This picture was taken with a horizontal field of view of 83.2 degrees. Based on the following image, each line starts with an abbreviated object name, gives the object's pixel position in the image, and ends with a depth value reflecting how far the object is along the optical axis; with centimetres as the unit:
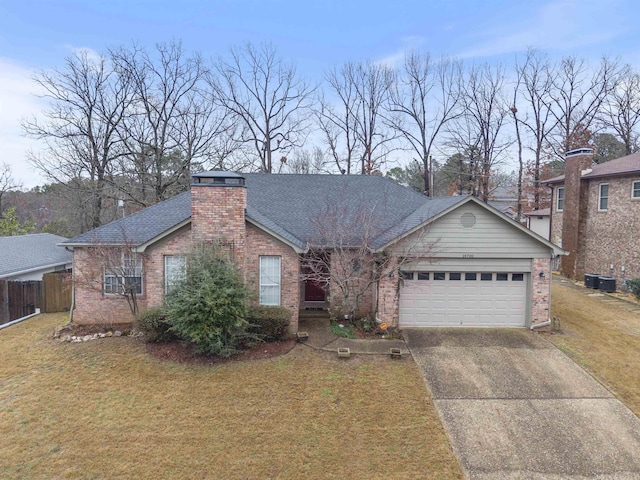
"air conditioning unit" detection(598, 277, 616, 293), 1789
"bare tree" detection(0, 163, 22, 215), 3231
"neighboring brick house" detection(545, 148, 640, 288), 1755
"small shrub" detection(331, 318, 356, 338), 1151
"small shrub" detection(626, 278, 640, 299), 1603
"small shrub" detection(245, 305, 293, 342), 1070
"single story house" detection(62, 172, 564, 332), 1109
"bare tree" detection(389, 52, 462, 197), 2998
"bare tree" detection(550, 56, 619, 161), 3014
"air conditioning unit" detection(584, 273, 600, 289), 1841
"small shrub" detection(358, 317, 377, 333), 1187
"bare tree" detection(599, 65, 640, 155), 3070
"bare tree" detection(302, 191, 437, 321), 1163
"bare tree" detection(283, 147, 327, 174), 3616
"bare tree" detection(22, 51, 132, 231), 2267
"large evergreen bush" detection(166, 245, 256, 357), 961
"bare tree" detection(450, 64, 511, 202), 3016
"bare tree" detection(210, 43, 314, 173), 2936
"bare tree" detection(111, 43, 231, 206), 2483
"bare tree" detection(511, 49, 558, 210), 3092
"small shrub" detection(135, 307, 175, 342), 1051
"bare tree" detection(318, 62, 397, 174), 3122
